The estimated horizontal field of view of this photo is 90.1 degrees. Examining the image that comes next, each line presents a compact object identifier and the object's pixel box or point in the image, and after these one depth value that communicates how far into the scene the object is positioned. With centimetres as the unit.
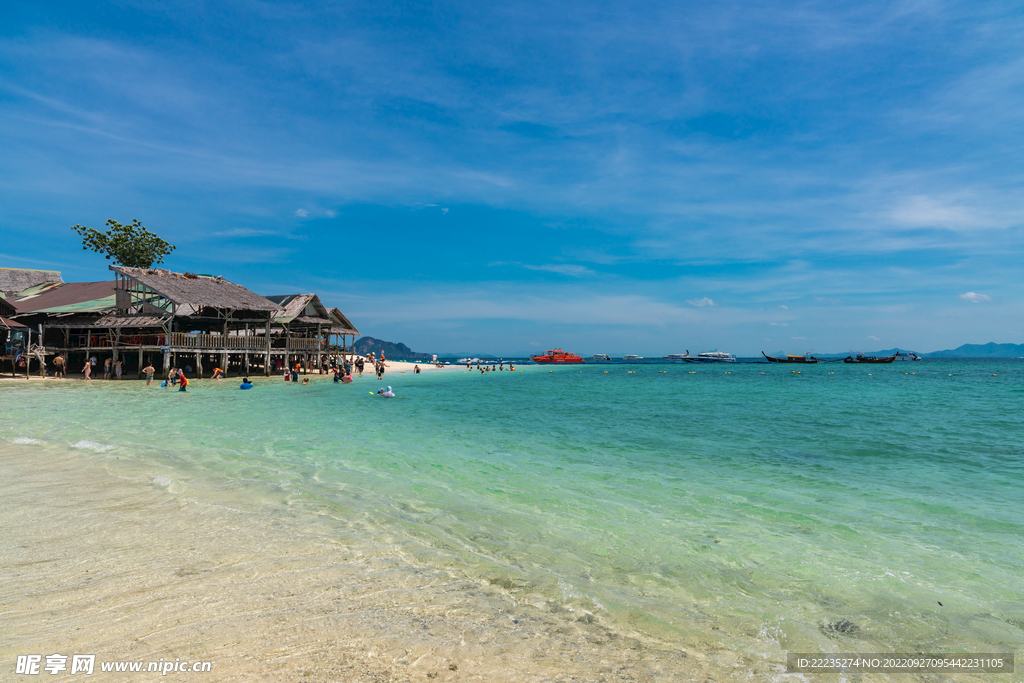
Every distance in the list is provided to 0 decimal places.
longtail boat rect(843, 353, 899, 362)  10215
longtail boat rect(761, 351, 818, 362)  11238
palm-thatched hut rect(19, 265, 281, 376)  3512
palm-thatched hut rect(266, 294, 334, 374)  4312
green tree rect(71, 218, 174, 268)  5297
